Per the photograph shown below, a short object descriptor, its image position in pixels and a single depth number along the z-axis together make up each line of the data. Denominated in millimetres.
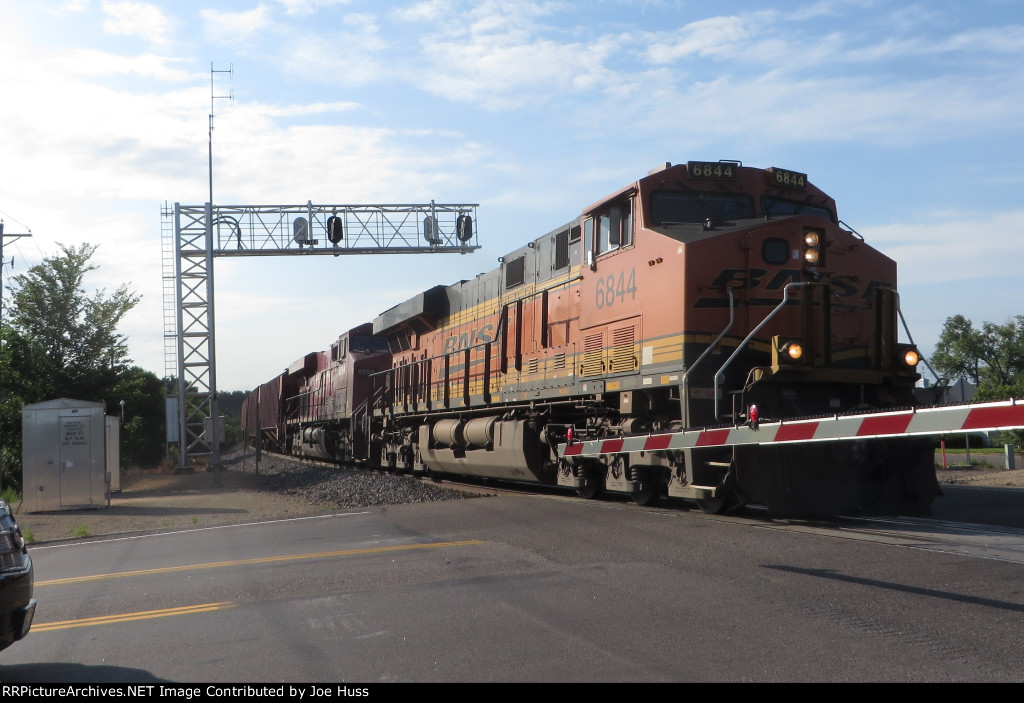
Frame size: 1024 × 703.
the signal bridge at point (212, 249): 31109
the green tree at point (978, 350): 71562
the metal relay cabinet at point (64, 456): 18406
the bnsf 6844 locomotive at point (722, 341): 9656
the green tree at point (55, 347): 30875
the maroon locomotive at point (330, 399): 26094
